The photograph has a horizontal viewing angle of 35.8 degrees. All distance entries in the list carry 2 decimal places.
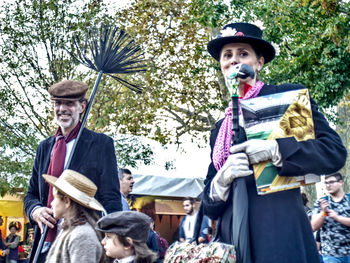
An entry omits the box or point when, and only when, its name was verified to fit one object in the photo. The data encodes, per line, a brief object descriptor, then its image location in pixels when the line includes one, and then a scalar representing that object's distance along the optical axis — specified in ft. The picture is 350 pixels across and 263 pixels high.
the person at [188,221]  31.91
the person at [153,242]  24.19
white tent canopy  40.97
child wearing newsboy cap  12.44
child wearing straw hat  11.81
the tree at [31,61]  41.93
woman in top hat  6.86
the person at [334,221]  21.36
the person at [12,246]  43.60
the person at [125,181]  26.68
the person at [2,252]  41.77
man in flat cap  12.25
